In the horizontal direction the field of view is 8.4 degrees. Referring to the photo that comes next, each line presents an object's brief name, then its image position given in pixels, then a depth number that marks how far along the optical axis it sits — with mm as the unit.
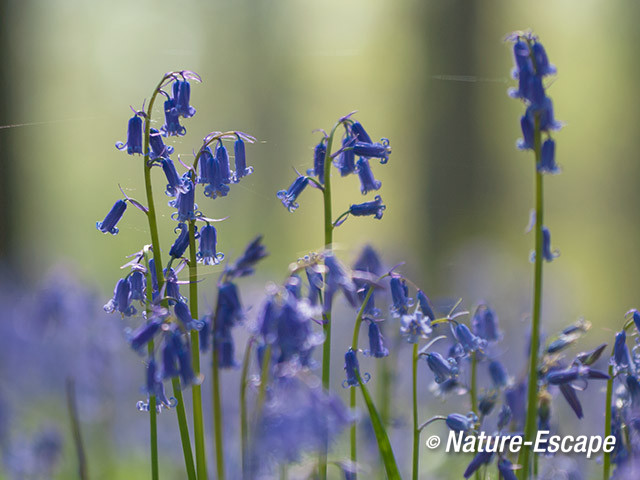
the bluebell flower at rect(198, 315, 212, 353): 1909
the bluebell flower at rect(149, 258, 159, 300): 1939
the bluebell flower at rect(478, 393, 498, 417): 2006
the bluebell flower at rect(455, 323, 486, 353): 1968
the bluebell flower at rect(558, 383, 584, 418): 1965
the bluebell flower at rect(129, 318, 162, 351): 1879
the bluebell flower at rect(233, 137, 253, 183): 1957
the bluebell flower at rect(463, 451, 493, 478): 1954
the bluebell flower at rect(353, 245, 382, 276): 2017
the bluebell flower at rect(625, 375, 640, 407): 1958
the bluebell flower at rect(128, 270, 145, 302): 1943
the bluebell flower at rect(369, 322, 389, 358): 1967
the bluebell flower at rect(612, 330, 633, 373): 1955
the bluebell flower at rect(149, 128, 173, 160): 1937
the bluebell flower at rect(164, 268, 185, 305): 1934
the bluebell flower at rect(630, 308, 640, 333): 1950
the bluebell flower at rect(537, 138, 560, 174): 1914
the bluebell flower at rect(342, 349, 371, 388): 1936
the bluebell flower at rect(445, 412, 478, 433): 1956
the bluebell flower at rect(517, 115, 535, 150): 1921
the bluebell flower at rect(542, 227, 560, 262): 1938
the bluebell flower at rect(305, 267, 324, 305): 1908
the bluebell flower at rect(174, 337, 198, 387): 1875
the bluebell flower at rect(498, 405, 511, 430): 1972
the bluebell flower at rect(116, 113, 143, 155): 1946
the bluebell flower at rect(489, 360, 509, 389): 2036
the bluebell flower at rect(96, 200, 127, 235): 1963
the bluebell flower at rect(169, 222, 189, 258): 1934
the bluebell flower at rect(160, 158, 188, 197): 1936
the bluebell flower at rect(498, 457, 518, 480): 1934
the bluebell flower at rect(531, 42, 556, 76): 1919
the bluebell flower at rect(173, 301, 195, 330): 1917
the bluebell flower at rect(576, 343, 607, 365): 1960
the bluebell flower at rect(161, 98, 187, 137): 1946
